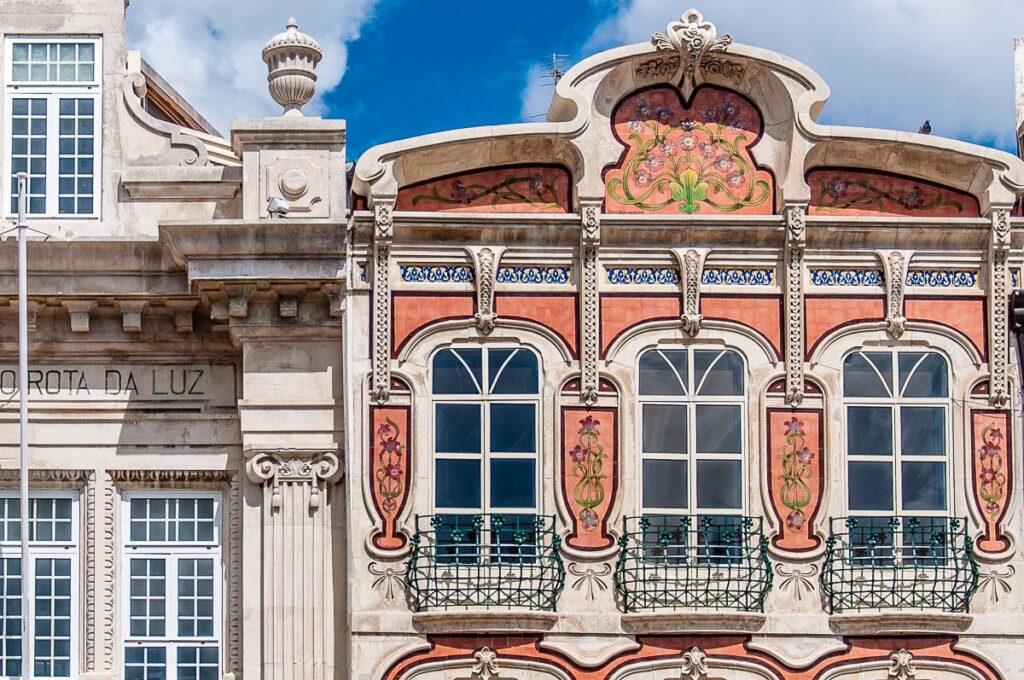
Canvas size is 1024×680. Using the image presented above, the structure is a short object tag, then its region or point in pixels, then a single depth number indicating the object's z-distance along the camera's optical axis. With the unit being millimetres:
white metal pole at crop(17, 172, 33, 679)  26766
